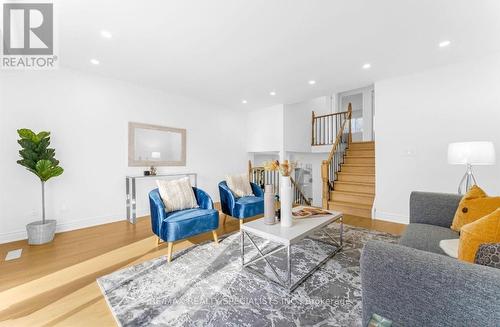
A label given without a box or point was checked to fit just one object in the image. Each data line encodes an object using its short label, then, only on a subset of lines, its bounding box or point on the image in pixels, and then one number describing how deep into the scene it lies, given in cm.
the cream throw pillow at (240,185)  356
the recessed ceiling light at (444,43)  261
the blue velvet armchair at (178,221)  229
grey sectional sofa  74
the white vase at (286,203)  211
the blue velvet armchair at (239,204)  320
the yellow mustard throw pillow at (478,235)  98
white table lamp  222
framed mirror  393
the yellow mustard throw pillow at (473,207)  167
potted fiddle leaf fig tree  264
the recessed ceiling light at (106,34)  235
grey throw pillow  86
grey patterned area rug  148
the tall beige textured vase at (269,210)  219
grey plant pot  271
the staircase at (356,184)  421
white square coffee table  181
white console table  366
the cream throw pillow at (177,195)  266
